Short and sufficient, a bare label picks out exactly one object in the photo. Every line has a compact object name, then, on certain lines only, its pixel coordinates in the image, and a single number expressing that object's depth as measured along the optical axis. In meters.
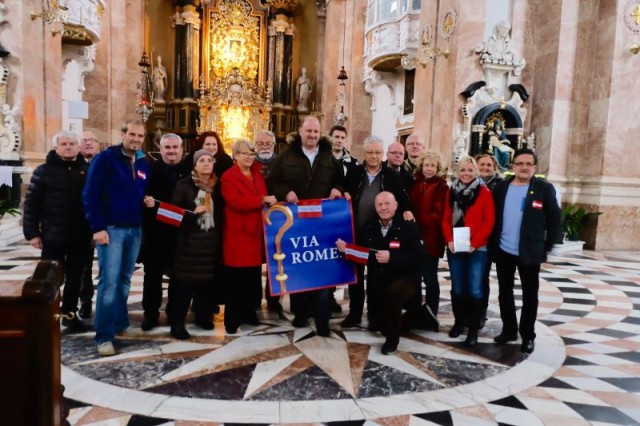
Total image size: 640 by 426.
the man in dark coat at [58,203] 4.29
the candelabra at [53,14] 10.05
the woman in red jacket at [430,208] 4.73
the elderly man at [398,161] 4.89
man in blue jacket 3.94
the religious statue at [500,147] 11.23
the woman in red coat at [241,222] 4.38
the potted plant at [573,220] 11.07
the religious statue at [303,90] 26.33
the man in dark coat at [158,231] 4.57
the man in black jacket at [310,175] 4.59
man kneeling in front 4.24
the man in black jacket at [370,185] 4.62
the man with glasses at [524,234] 4.28
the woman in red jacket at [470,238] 4.45
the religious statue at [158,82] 25.03
